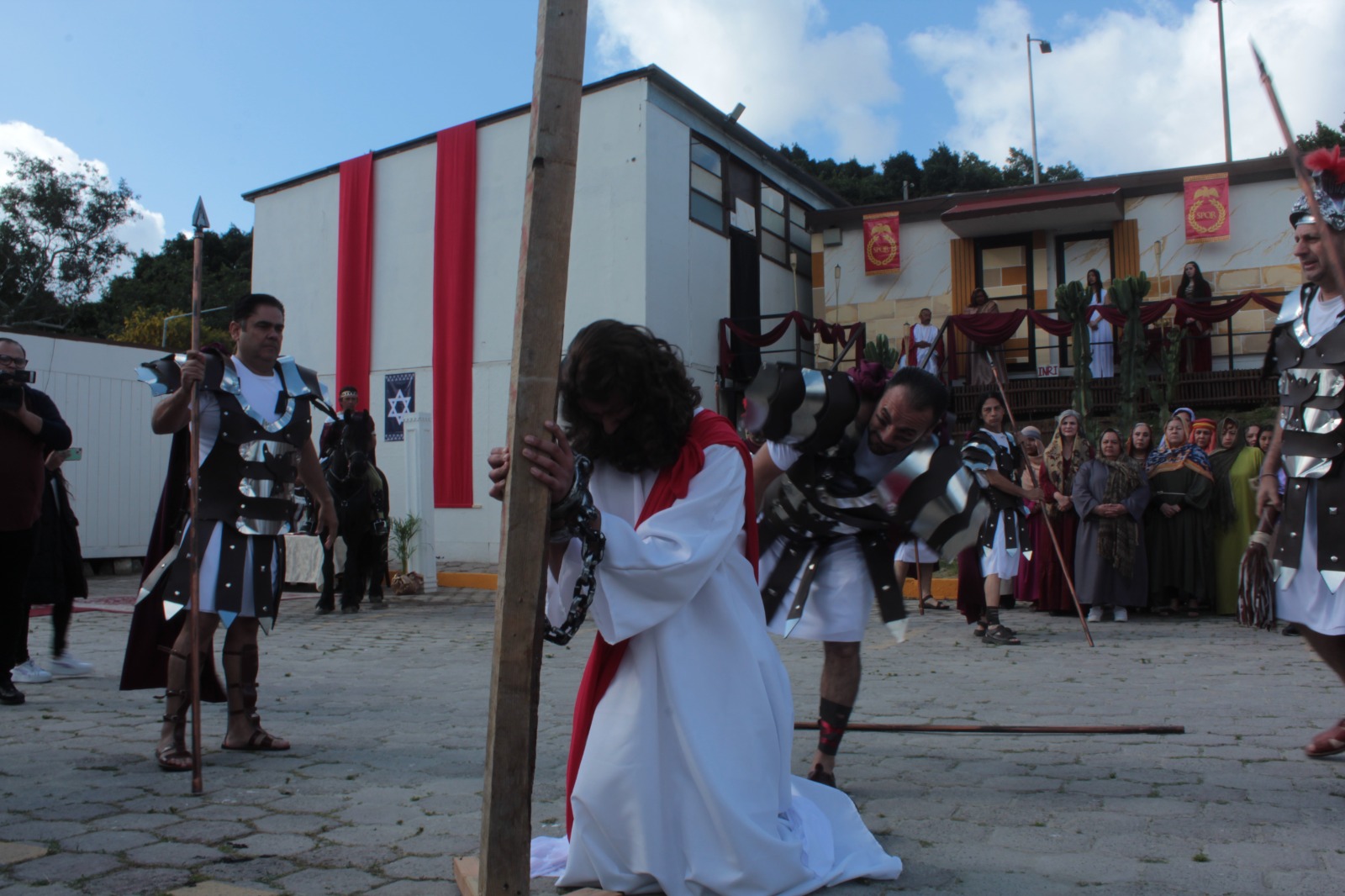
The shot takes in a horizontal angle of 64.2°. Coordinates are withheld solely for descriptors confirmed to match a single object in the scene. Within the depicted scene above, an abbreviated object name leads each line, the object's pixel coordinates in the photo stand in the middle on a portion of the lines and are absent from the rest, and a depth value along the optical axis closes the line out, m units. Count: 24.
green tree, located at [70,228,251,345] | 45.75
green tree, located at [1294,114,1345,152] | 38.49
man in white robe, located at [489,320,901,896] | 2.70
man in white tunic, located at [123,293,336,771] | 4.41
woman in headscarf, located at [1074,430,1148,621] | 10.16
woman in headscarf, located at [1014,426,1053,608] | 10.95
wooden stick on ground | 4.77
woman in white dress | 17.91
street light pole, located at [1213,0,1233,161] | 28.10
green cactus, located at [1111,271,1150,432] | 16.06
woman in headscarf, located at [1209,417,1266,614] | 10.16
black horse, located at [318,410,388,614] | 10.77
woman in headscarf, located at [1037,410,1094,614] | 10.70
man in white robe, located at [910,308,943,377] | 18.34
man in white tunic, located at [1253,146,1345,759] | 3.89
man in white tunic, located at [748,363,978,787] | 3.95
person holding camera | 5.78
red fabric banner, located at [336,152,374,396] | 19.45
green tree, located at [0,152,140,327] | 47.91
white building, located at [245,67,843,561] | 17.17
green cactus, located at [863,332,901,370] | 17.70
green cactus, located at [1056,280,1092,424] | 16.00
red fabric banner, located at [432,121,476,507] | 18.20
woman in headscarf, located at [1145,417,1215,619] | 10.23
